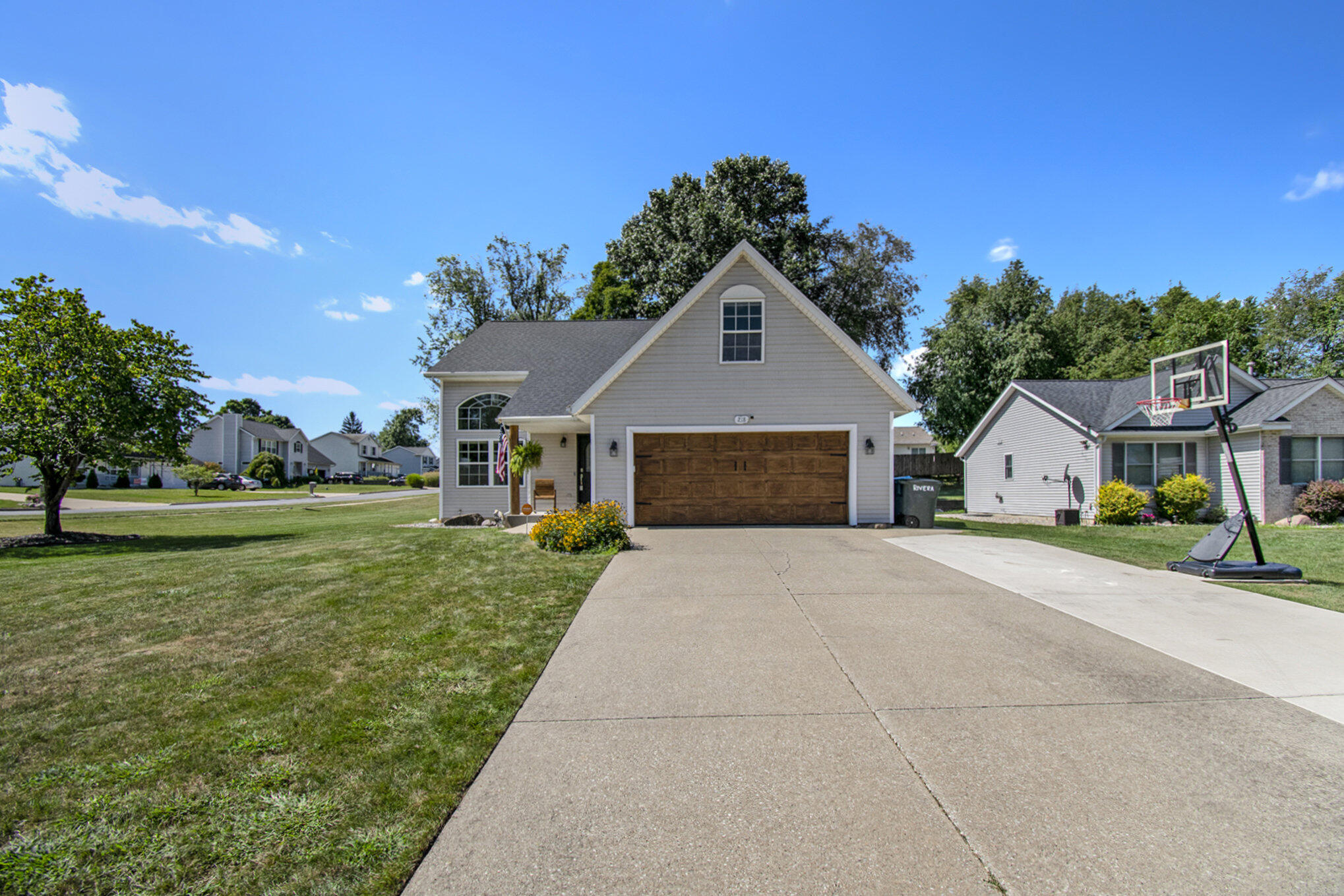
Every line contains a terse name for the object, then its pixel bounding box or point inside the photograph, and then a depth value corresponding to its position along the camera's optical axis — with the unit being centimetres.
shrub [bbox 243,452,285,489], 5149
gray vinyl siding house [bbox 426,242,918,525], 1375
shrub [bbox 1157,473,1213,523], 1834
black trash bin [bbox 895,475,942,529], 1395
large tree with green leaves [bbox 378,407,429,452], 9862
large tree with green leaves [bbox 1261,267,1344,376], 3169
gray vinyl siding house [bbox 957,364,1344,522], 1819
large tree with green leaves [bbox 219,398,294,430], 8875
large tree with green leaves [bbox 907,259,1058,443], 3209
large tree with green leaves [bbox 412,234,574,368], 3372
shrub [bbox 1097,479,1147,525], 1825
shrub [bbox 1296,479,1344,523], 1736
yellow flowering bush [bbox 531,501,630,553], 1032
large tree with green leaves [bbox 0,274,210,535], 1450
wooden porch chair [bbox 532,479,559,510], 1675
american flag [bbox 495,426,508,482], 1620
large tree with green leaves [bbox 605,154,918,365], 2612
